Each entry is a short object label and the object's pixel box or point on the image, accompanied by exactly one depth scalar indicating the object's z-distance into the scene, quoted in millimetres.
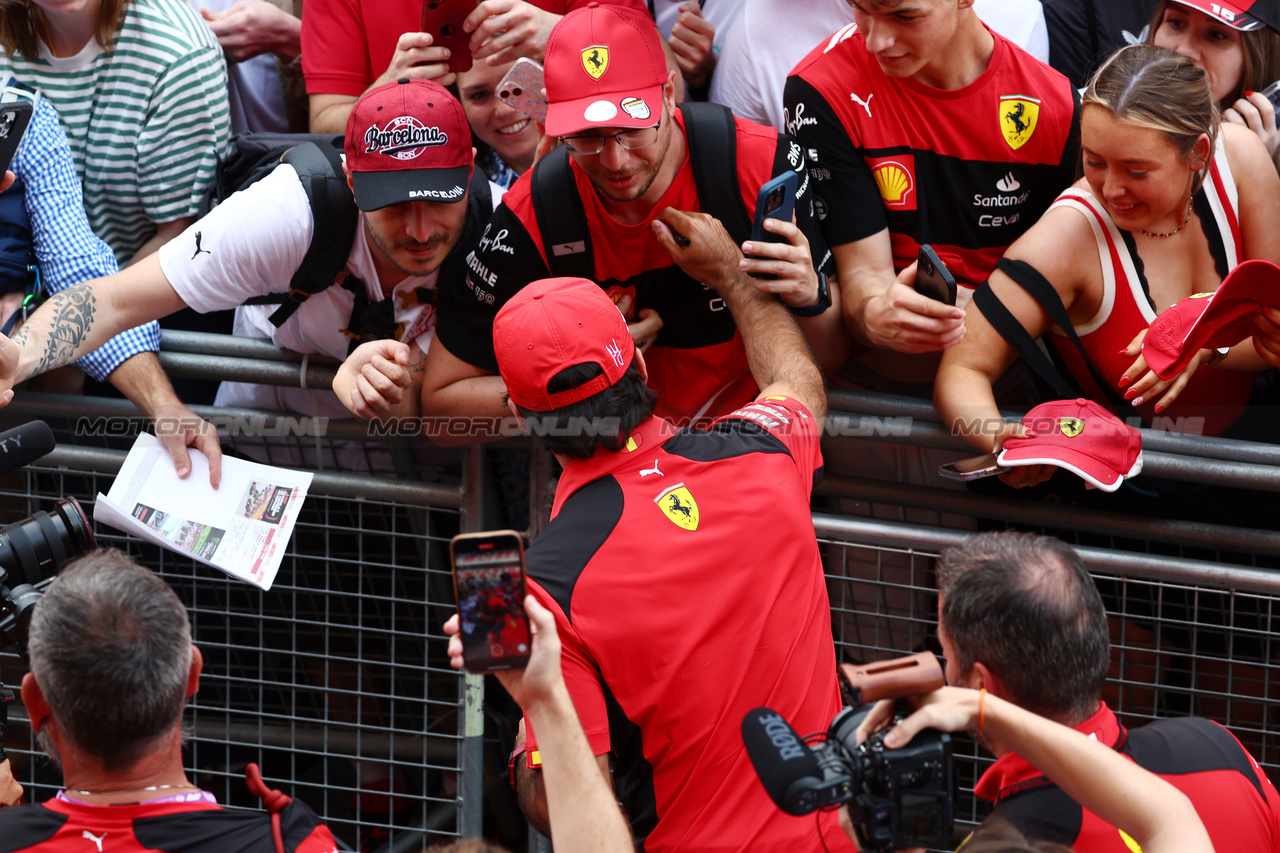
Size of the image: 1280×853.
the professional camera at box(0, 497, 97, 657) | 4723
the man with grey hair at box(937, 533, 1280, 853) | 4172
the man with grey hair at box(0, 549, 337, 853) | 3898
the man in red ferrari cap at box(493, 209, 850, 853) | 4754
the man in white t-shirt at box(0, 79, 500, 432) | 6074
